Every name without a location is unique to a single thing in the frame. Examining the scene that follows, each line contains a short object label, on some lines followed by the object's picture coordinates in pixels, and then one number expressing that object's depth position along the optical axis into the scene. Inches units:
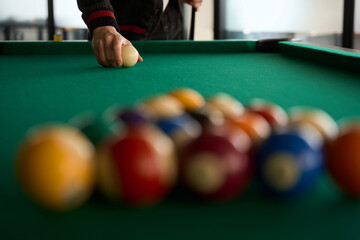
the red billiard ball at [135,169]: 26.4
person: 90.7
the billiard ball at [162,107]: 35.9
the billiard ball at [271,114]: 35.9
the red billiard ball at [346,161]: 28.3
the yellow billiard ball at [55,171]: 25.8
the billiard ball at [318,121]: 32.8
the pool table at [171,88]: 24.4
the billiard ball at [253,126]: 31.9
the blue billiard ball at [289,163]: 27.4
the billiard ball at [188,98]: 41.6
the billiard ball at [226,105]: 37.9
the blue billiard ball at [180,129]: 29.8
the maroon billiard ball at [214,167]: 27.1
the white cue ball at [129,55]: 91.2
